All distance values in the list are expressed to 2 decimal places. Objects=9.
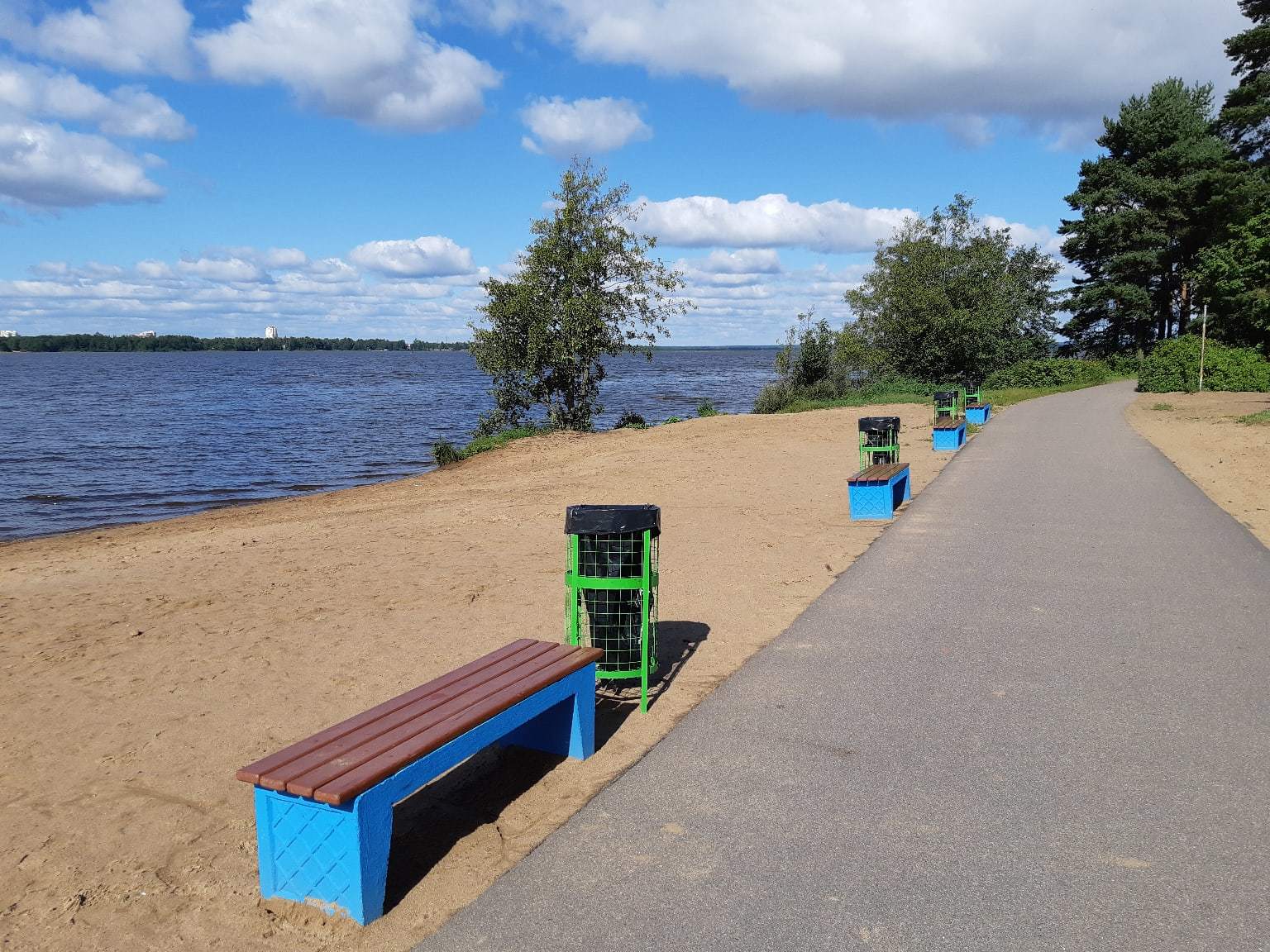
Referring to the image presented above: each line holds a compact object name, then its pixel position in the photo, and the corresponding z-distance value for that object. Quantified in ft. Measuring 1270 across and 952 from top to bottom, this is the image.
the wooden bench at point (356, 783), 10.05
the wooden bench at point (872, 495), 34.99
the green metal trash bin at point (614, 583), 15.76
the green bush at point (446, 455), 77.00
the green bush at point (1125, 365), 170.19
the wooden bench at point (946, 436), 61.72
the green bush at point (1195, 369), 108.88
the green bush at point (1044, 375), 148.77
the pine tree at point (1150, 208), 160.56
